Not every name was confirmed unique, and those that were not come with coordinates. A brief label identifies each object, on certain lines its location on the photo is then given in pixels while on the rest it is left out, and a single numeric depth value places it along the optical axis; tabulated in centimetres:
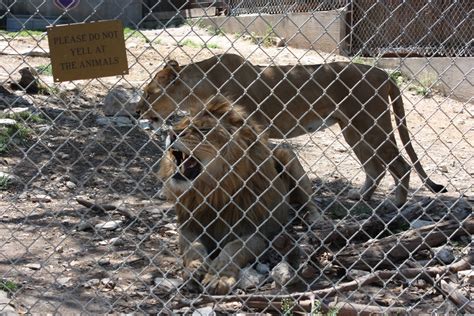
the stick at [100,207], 976
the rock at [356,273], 769
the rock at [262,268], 809
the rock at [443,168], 1304
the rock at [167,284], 756
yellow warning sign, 532
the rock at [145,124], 1372
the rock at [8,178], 1046
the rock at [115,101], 1468
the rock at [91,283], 737
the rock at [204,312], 675
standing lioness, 1148
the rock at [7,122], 1248
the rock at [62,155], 1193
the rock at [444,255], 805
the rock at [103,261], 803
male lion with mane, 777
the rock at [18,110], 1319
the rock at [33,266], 768
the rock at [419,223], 902
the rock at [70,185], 1070
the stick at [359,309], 673
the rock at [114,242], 866
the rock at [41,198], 999
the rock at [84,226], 905
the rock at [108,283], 739
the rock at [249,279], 764
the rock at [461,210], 897
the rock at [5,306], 616
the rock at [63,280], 735
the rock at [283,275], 739
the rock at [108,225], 917
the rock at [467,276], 753
